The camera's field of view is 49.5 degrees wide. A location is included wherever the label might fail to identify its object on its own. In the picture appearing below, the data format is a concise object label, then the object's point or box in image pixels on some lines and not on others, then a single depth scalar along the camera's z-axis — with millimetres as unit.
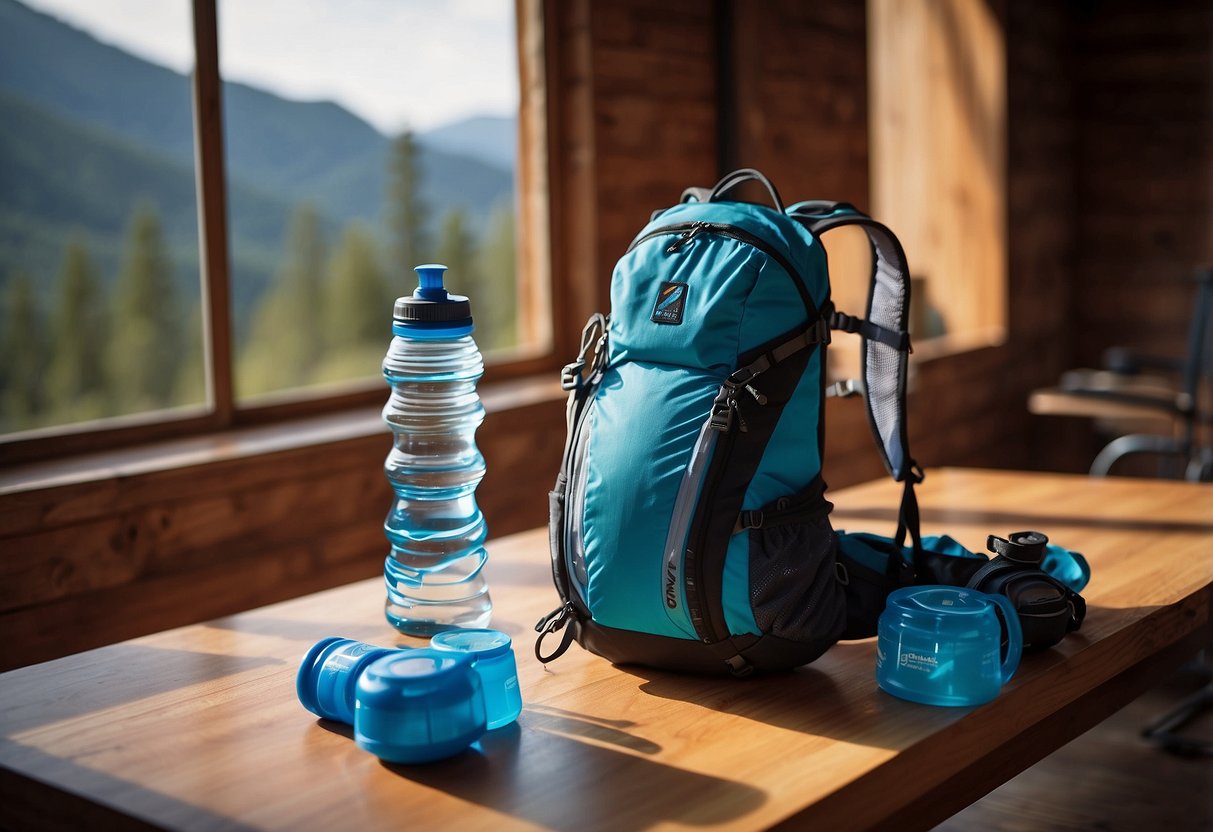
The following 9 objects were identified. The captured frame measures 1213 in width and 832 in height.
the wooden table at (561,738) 1096
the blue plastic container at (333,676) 1260
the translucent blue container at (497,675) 1250
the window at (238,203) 2441
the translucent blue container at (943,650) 1276
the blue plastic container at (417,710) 1158
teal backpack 1324
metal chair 3500
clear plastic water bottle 1596
